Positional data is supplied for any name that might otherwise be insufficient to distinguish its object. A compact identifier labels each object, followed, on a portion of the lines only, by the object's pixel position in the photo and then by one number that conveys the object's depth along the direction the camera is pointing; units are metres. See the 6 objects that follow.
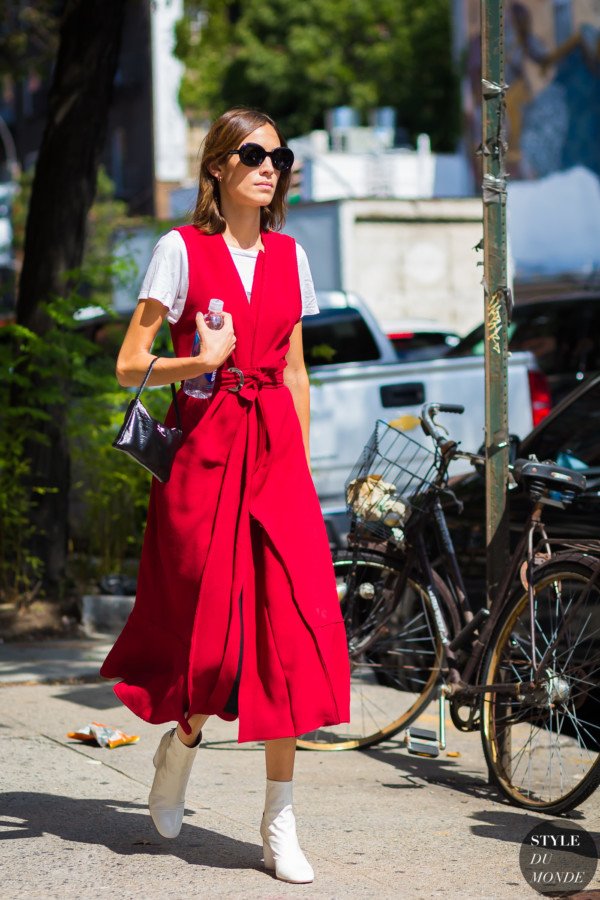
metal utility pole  10.29
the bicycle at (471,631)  9.33
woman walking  7.82
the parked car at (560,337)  25.14
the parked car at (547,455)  12.88
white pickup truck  18.20
